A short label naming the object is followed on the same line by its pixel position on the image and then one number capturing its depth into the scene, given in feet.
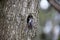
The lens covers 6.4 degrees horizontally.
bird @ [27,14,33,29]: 16.34
